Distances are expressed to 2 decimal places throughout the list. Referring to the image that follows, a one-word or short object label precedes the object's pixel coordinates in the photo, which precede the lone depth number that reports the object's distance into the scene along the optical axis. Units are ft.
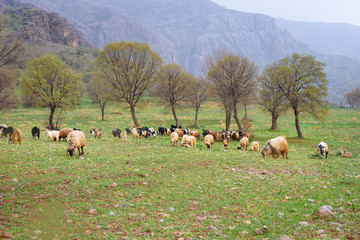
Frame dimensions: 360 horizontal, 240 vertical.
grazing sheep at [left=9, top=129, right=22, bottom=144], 54.39
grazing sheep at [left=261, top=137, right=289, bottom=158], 56.95
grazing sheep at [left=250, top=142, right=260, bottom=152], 70.23
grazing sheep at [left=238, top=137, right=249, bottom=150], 76.07
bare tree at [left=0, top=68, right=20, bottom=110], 115.55
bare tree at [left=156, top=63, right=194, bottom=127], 124.47
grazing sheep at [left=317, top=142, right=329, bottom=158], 65.67
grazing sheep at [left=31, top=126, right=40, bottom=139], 68.80
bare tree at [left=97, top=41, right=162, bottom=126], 108.47
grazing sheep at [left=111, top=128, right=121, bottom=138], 88.12
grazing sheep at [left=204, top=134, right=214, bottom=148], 71.77
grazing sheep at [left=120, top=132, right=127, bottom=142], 81.43
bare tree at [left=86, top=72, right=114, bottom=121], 114.10
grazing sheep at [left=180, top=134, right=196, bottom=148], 70.54
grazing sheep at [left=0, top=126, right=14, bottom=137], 71.44
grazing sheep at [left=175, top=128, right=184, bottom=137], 98.20
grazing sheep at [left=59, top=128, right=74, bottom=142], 67.41
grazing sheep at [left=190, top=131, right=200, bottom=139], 100.53
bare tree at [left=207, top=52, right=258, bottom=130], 103.86
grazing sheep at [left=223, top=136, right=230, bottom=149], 77.70
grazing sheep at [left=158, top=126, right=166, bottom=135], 108.57
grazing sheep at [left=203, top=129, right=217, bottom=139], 99.98
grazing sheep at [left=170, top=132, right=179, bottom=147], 70.50
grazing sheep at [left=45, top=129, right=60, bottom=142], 67.51
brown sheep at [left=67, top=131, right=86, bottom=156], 43.30
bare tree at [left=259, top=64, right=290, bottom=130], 110.63
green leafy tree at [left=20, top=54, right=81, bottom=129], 106.01
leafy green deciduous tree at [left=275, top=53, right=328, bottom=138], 100.94
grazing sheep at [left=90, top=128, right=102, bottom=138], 87.57
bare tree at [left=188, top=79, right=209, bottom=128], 148.56
